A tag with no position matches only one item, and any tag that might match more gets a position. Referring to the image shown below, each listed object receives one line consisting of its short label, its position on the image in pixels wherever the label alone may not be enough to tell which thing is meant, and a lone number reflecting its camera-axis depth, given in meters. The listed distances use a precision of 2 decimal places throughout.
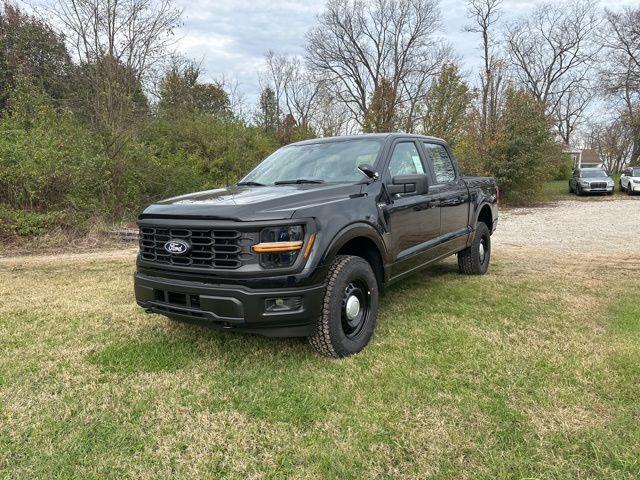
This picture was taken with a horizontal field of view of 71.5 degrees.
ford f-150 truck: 2.95
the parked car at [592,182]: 23.12
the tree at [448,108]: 18.89
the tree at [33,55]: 11.02
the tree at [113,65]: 10.66
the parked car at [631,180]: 23.12
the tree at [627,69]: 29.83
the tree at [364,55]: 33.03
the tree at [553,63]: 36.50
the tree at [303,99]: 35.72
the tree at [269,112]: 19.38
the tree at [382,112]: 19.23
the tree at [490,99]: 19.17
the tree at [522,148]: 18.02
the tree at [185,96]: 12.41
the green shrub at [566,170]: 30.65
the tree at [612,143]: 46.81
